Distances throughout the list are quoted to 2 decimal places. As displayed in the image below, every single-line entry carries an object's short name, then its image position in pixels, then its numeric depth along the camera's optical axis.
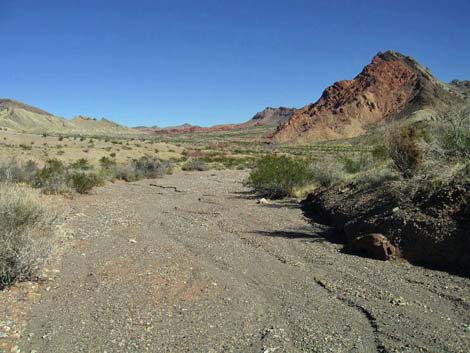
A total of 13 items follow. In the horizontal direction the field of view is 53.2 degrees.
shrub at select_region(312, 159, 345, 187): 19.31
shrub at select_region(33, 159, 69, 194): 19.59
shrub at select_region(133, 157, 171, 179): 31.14
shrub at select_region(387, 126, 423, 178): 13.34
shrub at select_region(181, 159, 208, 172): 40.00
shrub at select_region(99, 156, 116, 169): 32.94
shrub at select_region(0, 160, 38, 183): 21.58
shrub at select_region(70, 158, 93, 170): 28.93
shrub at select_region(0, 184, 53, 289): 7.49
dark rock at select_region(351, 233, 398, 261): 9.42
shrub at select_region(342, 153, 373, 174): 20.08
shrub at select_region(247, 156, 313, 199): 20.16
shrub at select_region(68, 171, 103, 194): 20.45
